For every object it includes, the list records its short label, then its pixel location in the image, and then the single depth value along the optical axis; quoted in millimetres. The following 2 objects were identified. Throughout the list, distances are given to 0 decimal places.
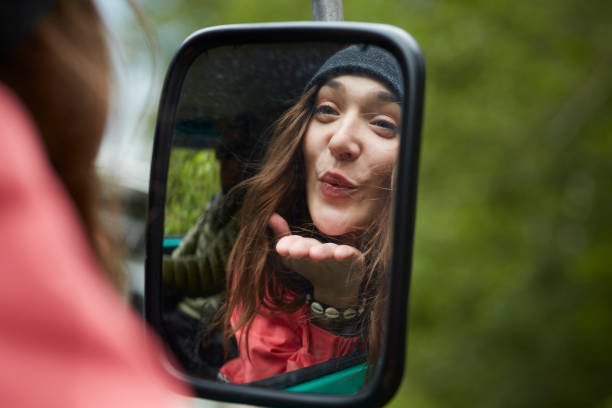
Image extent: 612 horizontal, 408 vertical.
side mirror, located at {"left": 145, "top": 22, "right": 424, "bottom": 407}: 1109
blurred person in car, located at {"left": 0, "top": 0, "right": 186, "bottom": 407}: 523
